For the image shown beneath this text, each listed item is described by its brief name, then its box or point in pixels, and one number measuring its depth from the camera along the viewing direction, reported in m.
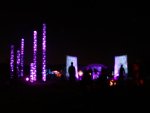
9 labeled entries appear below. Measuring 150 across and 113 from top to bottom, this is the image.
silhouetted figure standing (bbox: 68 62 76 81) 12.63
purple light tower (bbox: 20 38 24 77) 22.94
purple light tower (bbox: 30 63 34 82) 19.83
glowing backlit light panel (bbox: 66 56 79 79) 19.12
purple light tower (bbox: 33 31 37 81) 19.64
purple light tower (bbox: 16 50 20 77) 24.53
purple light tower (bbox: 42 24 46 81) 18.92
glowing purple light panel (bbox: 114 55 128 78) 18.77
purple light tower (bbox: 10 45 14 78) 21.81
